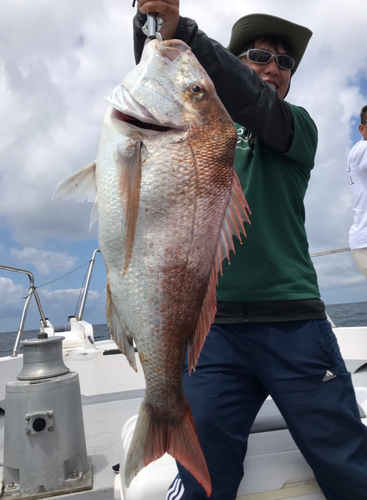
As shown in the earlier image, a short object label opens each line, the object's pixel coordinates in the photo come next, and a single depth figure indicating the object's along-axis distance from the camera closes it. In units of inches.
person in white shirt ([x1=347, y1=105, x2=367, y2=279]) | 164.4
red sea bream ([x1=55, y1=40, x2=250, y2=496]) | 52.0
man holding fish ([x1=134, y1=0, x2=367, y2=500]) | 66.0
